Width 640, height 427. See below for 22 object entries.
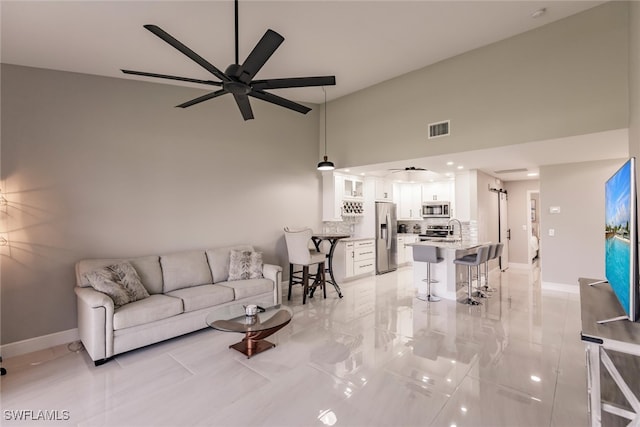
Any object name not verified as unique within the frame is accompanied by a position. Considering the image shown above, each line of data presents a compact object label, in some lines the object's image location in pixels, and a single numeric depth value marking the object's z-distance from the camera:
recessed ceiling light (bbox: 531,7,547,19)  3.38
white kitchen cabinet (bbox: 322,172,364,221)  6.30
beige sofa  2.94
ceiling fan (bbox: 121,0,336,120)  2.08
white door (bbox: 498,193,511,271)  7.62
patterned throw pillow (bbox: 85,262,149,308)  3.15
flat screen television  1.57
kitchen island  5.02
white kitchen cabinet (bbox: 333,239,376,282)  6.25
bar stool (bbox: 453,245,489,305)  4.77
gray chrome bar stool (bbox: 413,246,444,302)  4.83
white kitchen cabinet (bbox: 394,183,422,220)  8.13
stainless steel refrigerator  7.07
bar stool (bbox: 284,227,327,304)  4.85
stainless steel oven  7.34
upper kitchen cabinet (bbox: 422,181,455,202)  7.62
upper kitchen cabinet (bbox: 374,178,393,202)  7.30
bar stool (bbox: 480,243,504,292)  5.39
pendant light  5.26
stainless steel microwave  7.59
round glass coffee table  2.90
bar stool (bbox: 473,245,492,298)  5.07
